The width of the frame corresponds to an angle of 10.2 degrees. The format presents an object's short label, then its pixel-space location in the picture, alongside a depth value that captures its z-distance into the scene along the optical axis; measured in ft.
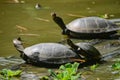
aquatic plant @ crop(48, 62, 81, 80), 24.02
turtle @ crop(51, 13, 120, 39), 40.32
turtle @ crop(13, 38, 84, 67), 30.53
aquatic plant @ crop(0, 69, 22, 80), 27.66
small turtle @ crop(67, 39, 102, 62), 30.88
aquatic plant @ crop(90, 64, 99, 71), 29.68
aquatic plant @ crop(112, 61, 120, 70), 28.21
